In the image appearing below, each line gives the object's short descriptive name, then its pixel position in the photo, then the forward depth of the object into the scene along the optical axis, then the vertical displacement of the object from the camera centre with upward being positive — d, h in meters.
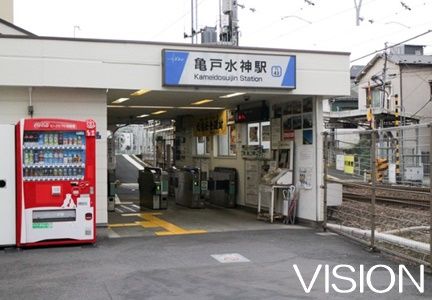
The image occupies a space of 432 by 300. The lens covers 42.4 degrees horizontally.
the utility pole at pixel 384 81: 31.59 +3.88
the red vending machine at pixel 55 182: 9.44 -0.55
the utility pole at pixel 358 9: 15.55 +3.85
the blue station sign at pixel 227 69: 10.95 +1.61
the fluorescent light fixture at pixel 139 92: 11.37 +1.22
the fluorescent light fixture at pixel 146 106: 15.61 +1.21
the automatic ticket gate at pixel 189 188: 16.16 -1.17
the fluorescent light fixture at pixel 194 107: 15.82 +1.19
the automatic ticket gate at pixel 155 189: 15.87 -1.15
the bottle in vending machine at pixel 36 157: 9.55 -0.11
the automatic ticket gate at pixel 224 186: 16.08 -1.11
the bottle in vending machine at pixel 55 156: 9.70 -0.10
